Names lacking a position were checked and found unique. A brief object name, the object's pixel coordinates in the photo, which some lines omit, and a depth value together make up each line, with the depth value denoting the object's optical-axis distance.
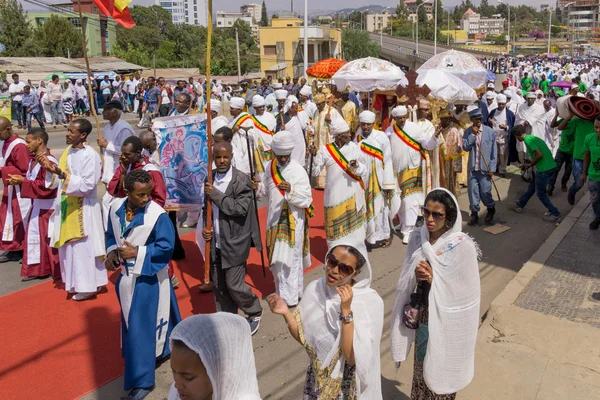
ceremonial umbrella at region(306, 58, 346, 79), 13.92
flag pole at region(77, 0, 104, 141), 6.08
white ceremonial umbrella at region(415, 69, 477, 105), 9.67
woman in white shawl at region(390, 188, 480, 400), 3.43
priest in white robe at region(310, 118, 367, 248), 6.66
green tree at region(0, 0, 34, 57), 52.19
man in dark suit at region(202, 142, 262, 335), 5.02
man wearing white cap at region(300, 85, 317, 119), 13.51
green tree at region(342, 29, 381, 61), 71.00
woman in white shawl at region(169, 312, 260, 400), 2.05
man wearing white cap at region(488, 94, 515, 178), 12.03
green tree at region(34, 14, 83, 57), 55.97
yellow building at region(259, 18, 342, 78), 59.94
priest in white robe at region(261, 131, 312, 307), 5.62
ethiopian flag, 6.39
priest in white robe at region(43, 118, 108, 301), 5.89
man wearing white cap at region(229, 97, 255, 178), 8.75
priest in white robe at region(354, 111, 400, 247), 7.46
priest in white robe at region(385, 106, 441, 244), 7.96
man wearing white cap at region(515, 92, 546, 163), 12.06
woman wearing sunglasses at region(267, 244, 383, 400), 3.00
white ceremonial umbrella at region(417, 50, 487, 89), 12.39
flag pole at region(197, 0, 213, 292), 4.69
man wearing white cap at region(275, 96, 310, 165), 10.67
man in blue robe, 4.15
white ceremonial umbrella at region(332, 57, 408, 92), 10.94
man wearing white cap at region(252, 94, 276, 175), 9.49
